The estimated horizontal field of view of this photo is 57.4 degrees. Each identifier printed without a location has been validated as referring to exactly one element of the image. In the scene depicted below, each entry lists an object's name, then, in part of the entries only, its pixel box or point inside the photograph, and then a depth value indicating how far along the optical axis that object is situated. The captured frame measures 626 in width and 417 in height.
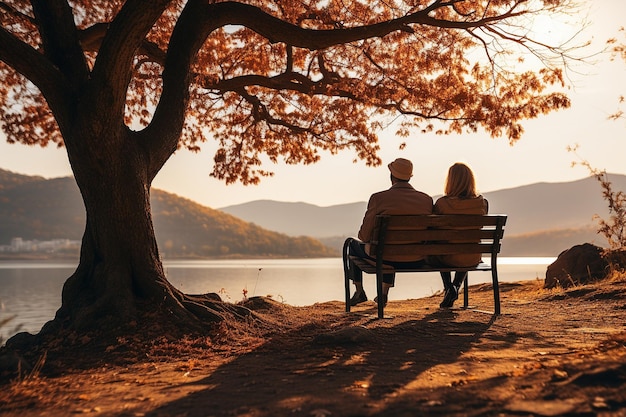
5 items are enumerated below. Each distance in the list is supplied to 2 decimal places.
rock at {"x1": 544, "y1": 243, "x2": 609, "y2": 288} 11.10
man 6.79
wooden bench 6.54
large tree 6.21
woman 6.96
